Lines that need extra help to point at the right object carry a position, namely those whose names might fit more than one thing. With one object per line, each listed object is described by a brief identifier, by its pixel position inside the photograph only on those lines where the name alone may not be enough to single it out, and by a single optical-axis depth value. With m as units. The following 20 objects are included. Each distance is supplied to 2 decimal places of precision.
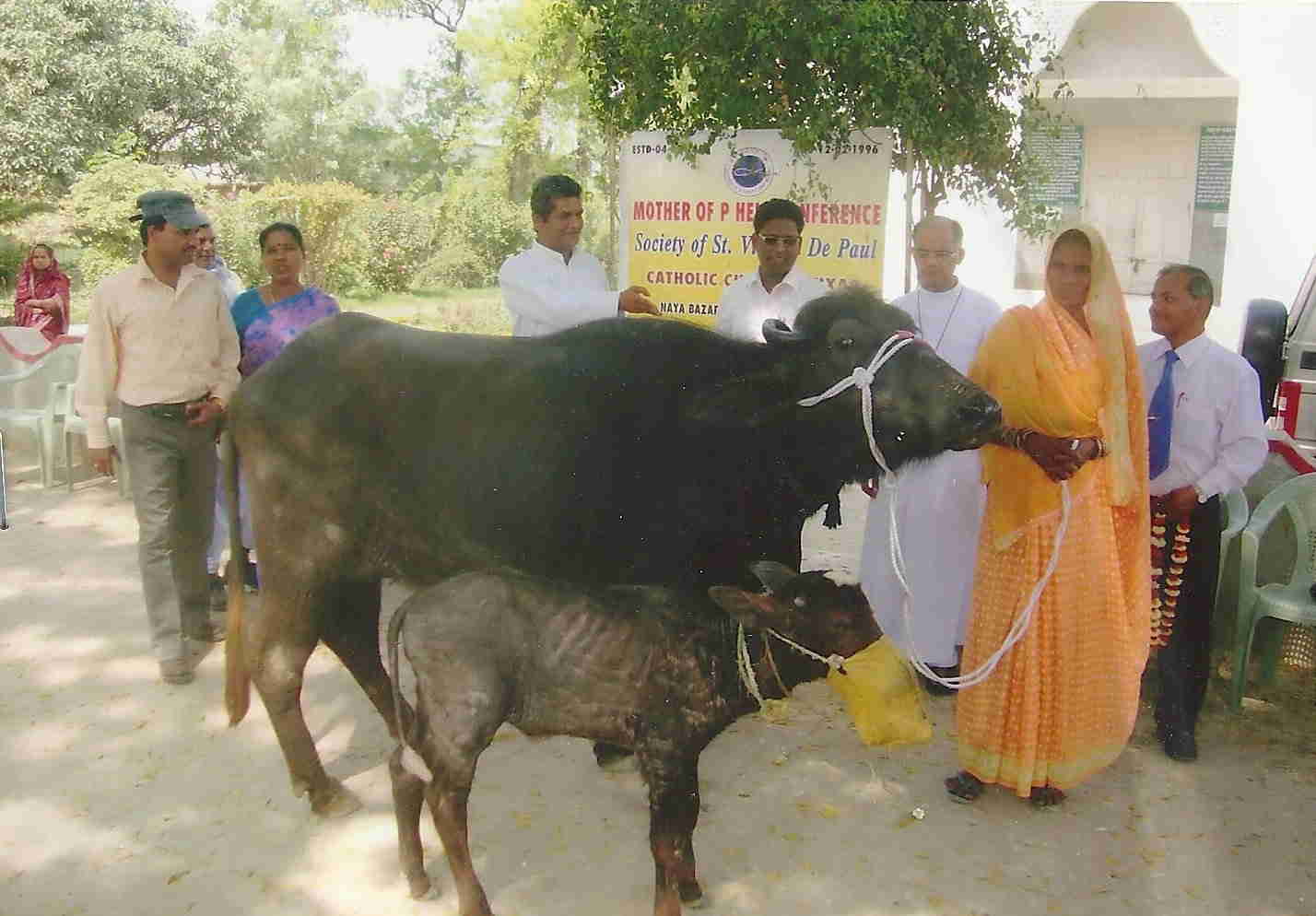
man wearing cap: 4.61
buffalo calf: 2.87
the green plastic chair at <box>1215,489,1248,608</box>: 4.65
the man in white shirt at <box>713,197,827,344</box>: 4.36
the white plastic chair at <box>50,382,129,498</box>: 8.11
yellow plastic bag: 2.96
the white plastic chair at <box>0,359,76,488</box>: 8.28
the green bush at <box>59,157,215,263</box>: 19.59
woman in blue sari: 5.25
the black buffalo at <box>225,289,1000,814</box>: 2.92
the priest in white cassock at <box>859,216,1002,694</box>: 4.48
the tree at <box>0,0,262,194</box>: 21.66
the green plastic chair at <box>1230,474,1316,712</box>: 4.39
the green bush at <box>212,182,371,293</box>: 19.30
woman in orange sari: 3.47
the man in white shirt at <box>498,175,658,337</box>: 4.25
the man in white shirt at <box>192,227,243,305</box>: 5.59
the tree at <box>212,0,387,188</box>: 29.28
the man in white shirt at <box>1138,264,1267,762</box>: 3.98
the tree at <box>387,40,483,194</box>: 26.17
